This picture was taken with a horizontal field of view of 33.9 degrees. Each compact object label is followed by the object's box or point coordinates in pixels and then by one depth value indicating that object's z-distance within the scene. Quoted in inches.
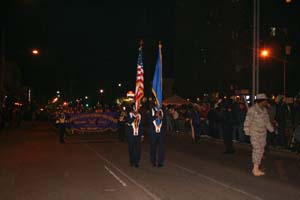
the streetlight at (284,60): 2011.6
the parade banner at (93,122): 1293.1
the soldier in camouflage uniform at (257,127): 467.2
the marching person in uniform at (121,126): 987.7
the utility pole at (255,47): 959.6
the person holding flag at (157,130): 556.4
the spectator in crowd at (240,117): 788.6
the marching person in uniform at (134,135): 566.6
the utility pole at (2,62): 1508.6
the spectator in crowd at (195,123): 973.8
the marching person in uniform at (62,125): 979.3
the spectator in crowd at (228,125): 721.0
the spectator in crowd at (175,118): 1316.4
